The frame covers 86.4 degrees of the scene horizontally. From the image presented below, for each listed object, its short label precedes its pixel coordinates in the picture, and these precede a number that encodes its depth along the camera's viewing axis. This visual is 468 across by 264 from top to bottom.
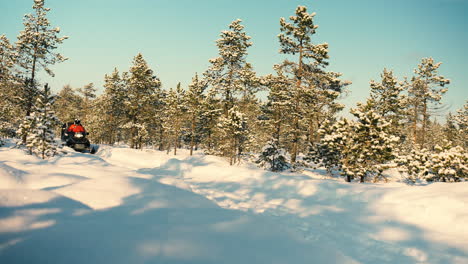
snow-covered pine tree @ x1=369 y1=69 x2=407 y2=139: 27.92
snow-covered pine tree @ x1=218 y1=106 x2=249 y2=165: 23.22
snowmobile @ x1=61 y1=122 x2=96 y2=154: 19.91
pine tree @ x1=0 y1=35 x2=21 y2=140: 20.97
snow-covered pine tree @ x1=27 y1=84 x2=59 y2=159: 13.84
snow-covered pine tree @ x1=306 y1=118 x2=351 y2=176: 16.75
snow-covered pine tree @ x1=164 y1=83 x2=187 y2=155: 35.00
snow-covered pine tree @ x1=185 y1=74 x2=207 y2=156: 34.85
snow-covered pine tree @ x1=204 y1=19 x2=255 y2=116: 26.41
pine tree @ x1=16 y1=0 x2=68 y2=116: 22.08
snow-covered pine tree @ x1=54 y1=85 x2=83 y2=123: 52.78
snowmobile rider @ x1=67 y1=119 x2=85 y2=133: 20.43
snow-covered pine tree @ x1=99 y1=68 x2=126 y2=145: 37.72
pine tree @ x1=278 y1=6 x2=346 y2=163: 19.77
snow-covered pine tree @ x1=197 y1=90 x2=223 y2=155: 29.42
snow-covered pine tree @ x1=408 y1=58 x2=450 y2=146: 30.08
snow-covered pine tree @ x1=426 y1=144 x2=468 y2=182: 13.18
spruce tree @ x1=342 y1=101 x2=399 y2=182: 15.38
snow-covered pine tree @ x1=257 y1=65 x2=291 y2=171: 20.81
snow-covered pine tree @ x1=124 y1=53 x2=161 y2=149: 32.34
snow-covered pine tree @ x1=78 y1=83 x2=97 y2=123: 56.03
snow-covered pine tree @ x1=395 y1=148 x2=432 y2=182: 14.31
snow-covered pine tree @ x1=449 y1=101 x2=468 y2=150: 40.41
